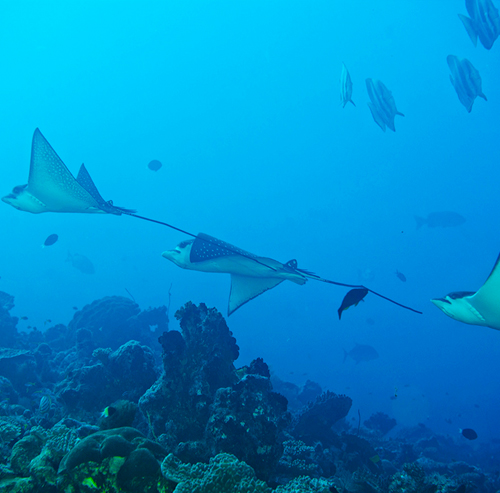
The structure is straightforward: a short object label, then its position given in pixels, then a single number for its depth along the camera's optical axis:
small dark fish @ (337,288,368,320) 3.79
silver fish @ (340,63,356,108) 6.33
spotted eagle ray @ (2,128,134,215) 4.91
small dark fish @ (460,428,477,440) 7.59
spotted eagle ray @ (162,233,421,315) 5.84
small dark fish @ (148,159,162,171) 19.54
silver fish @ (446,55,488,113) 6.03
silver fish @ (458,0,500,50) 5.77
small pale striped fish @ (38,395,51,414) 5.77
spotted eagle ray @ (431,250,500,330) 2.70
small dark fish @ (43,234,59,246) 11.88
